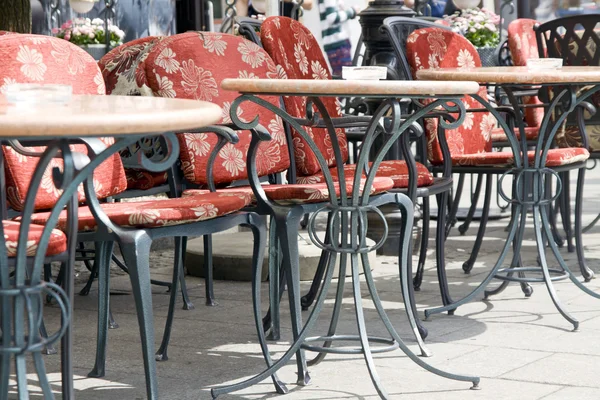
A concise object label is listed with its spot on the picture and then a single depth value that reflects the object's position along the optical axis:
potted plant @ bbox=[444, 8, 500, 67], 14.50
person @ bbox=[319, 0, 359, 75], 16.70
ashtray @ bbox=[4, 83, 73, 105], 4.51
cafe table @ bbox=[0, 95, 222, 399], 3.83
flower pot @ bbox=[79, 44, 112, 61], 15.15
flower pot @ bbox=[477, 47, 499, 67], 13.66
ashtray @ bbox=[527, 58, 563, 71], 8.11
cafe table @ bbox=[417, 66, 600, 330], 7.49
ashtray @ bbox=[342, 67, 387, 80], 6.11
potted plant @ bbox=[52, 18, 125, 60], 15.22
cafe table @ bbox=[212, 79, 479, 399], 5.82
